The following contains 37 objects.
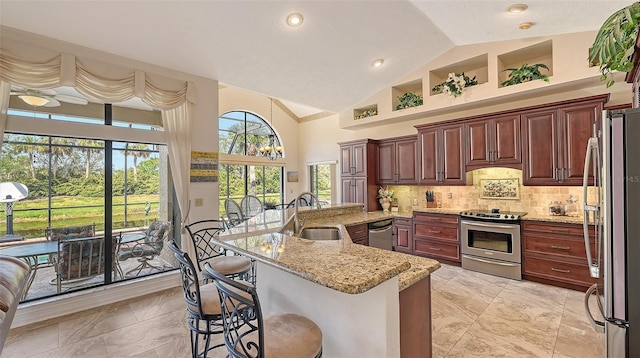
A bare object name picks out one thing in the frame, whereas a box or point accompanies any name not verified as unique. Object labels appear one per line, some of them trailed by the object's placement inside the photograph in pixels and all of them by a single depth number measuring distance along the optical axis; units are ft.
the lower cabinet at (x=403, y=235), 16.85
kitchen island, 3.74
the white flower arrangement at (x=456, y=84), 14.80
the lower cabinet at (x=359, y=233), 11.28
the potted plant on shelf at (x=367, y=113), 19.99
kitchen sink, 9.77
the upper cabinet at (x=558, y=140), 11.50
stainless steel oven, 12.75
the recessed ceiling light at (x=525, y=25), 10.85
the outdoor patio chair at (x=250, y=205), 23.22
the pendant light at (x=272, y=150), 23.30
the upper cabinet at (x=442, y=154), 15.15
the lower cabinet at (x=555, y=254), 11.25
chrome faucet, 8.76
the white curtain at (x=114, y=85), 8.87
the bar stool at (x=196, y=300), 5.61
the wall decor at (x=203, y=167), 13.08
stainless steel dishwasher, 12.33
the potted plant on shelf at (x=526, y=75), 12.75
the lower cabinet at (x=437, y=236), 14.84
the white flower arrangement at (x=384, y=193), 19.10
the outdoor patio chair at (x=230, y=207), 21.26
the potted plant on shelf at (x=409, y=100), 17.15
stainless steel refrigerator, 4.62
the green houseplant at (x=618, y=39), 5.21
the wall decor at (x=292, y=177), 27.84
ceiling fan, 9.41
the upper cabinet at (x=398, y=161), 17.67
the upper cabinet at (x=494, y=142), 13.28
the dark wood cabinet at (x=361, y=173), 19.22
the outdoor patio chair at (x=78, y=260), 10.52
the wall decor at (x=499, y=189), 14.47
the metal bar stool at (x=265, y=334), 3.73
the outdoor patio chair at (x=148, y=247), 11.98
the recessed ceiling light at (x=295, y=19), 10.63
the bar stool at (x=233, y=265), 8.18
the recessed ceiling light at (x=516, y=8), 9.67
